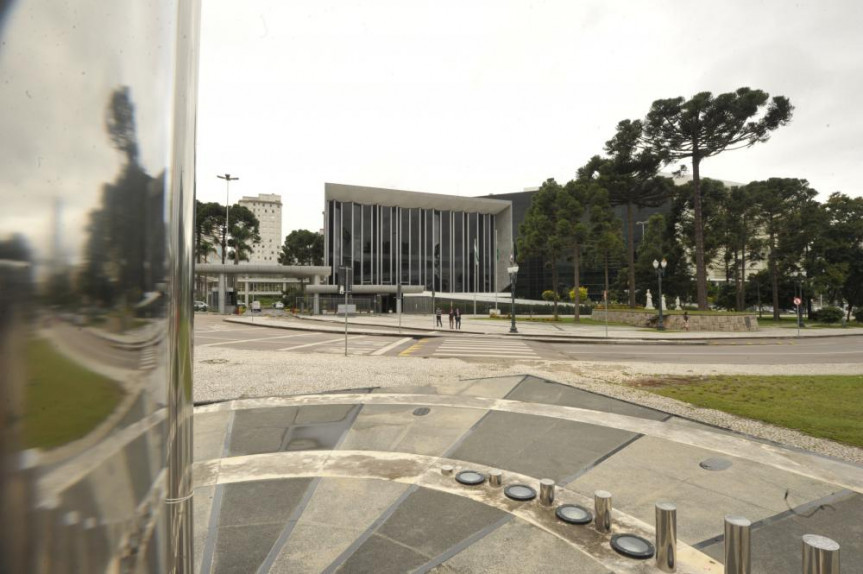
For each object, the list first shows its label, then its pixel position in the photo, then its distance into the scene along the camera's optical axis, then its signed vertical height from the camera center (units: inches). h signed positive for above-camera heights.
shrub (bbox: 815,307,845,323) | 1652.3 -73.1
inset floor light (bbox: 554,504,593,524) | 136.6 -73.3
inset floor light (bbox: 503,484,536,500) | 153.7 -73.7
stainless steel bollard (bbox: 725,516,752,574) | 99.2 -59.7
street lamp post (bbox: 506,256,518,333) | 1148.5 +66.5
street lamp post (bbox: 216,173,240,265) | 2250.6 +494.2
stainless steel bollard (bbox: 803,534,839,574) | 79.2 -49.8
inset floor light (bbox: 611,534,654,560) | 120.2 -73.9
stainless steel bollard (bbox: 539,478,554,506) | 149.0 -70.6
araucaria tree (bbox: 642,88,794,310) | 1306.6 +563.2
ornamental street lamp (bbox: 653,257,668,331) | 1236.2 +83.1
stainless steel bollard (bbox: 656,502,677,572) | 113.7 -66.3
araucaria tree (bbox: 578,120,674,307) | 1550.2 +478.7
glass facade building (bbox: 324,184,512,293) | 2748.5 +395.8
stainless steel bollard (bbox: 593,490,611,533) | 132.6 -69.1
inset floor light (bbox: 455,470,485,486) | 166.1 -74.0
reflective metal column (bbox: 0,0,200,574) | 39.6 +0.6
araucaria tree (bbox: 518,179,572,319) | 1492.4 +253.4
